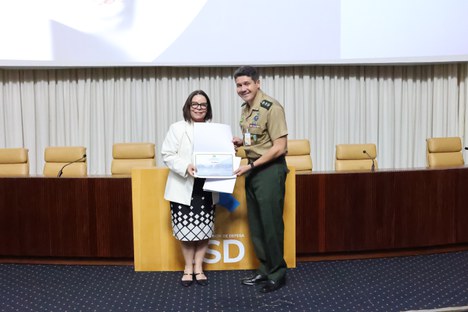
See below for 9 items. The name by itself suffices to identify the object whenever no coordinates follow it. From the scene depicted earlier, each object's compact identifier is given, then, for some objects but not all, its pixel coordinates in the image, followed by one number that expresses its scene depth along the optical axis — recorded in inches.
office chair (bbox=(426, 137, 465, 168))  187.8
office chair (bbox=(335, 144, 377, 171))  185.0
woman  118.8
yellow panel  133.4
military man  114.5
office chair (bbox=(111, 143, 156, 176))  181.8
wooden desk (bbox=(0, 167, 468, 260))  136.9
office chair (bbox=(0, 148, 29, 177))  179.0
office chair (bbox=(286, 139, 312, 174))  181.6
